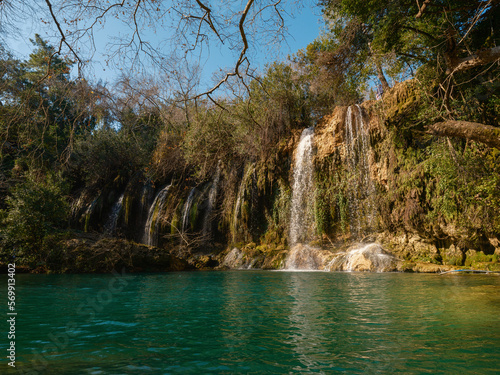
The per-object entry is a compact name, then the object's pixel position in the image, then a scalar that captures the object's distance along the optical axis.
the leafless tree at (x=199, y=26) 3.83
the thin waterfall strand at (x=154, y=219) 18.04
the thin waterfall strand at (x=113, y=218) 18.98
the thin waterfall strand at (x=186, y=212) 17.83
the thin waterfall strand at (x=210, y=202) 18.11
